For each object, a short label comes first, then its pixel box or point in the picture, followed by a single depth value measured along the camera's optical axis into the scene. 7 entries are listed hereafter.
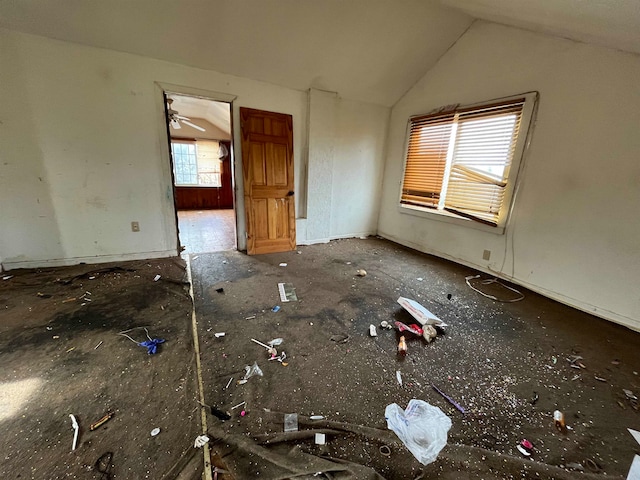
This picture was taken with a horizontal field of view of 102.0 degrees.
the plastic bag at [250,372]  1.61
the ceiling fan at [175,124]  5.92
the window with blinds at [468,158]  3.10
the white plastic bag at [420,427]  1.22
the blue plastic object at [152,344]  1.81
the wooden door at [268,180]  3.64
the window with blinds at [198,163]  7.69
